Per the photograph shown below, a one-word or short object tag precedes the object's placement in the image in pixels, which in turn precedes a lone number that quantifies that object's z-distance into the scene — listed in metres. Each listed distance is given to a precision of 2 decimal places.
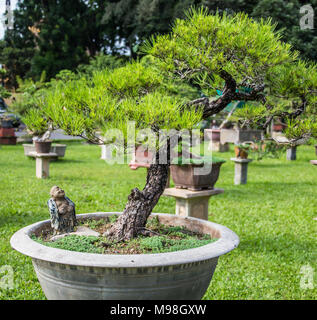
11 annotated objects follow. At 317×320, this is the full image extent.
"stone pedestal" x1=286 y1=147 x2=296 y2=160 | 11.71
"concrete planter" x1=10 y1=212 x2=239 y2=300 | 1.71
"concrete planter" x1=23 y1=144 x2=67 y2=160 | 10.01
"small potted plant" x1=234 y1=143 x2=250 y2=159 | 7.58
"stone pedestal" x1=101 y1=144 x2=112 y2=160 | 10.78
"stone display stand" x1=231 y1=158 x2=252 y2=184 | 7.49
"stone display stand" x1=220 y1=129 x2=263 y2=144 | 11.92
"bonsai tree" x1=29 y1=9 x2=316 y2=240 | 1.93
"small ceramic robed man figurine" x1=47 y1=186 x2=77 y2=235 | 2.38
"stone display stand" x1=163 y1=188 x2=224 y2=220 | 3.93
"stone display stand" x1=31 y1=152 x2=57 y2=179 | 7.54
